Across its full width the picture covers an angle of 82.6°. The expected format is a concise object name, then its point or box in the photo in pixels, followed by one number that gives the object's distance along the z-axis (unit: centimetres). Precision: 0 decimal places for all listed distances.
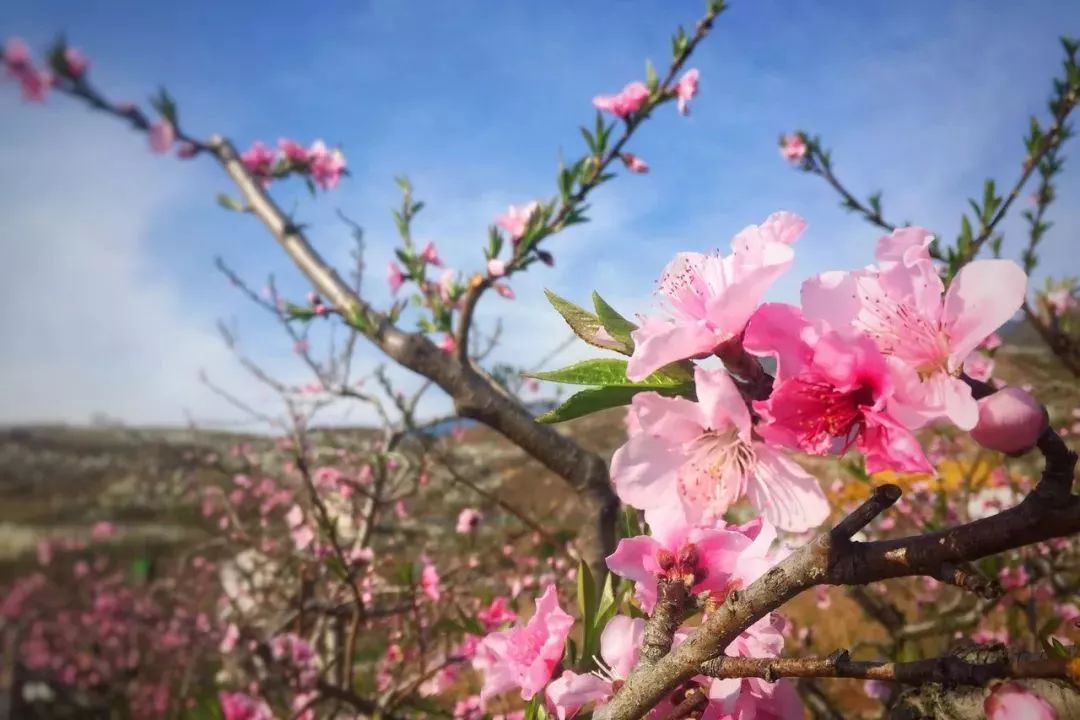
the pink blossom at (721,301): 10
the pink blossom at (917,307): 10
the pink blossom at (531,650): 15
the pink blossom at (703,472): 11
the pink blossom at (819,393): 10
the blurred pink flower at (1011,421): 9
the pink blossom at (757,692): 12
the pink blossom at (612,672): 14
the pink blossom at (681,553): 13
